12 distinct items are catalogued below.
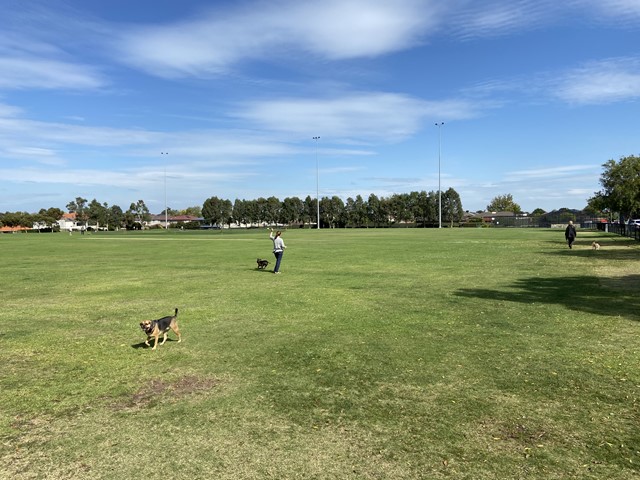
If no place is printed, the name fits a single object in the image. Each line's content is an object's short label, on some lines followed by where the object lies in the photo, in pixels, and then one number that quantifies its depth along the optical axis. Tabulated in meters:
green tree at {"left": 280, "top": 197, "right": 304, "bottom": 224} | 157.12
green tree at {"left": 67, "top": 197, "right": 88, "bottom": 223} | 150.88
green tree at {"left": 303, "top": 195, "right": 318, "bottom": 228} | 155.88
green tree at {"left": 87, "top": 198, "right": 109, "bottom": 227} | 148.12
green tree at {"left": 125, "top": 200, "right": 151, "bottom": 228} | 161.50
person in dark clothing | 31.88
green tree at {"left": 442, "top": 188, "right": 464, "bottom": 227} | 142.88
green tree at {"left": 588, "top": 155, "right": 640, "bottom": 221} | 49.89
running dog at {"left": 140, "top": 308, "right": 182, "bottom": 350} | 7.85
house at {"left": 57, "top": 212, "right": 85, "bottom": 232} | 176.70
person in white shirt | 19.56
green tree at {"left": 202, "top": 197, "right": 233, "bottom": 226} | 154.62
